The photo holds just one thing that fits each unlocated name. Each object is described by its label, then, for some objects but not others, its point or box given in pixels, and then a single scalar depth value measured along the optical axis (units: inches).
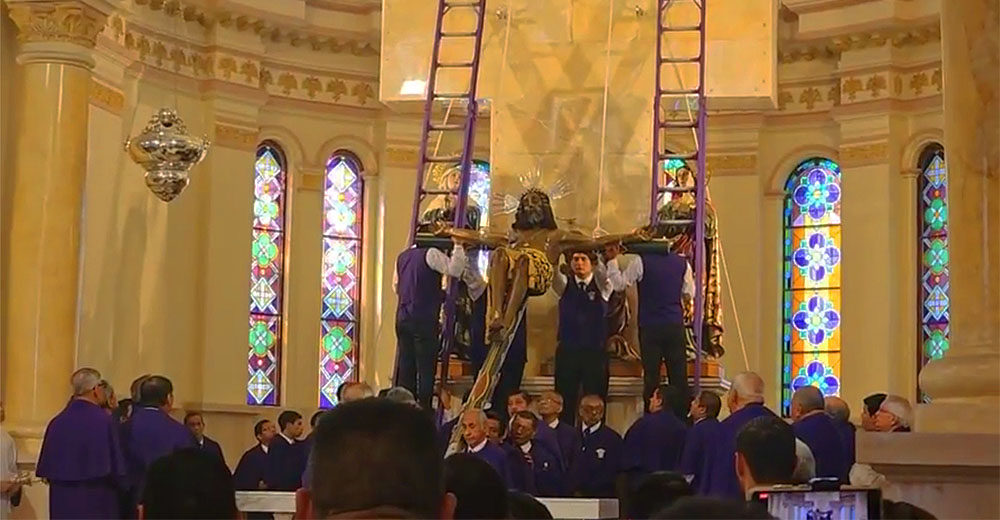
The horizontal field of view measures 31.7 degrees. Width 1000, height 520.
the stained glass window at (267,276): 796.6
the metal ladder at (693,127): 583.2
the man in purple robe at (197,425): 573.0
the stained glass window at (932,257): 777.6
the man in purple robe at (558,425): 468.4
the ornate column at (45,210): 572.4
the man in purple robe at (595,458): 465.4
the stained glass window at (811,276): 818.8
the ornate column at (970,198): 304.0
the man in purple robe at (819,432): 345.4
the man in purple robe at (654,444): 457.7
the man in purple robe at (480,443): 389.7
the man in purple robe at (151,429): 421.7
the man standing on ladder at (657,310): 550.0
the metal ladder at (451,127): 572.7
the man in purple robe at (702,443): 366.3
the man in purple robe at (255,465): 575.2
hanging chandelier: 550.6
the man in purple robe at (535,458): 441.1
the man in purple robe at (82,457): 424.5
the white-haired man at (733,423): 351.3
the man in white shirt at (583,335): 547.2
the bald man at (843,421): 388.8
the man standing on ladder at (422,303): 551.8
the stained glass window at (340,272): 822.5
